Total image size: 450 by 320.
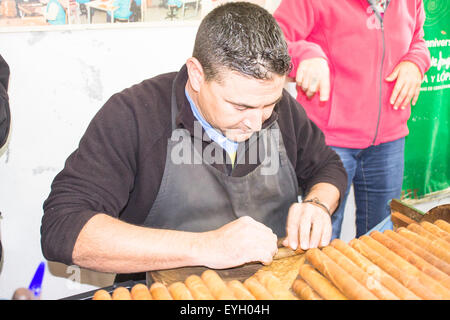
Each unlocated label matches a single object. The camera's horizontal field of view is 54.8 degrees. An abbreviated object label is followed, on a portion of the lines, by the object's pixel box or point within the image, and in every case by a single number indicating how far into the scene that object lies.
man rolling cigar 1.28
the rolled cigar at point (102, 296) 1.00
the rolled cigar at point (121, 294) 0.99
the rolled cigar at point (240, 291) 1.00
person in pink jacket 2.04
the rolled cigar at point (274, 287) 1.03
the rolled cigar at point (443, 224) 1.40
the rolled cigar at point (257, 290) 1.01
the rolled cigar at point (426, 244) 1.22
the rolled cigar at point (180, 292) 0.99
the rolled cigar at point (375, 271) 1.01
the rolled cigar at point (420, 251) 1.16
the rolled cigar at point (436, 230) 1.34
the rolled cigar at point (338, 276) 1.00
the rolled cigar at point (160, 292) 0.99
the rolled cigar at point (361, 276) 1.01
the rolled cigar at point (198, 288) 1.00
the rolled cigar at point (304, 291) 1.07
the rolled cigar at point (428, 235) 1.28
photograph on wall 1.93
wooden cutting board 1.26
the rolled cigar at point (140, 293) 1.00
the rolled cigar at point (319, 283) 1.04
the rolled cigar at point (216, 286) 1.00
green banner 2.82
